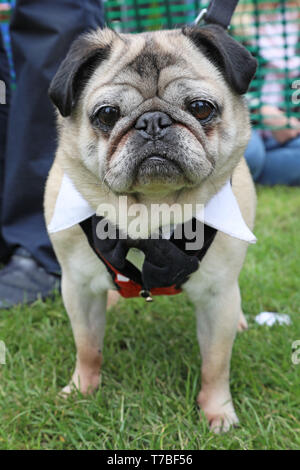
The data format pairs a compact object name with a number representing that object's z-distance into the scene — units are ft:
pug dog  4.13
